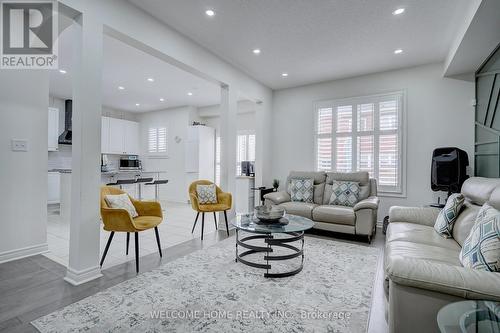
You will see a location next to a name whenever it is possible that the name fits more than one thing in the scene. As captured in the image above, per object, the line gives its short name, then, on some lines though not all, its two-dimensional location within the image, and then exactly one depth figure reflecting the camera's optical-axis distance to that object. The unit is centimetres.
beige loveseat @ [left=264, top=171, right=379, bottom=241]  356
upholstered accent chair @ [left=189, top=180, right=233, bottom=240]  379
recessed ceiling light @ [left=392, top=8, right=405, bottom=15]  278
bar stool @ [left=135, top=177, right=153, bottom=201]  542
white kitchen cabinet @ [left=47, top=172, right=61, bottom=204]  638
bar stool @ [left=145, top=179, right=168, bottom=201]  582
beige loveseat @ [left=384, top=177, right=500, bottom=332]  121
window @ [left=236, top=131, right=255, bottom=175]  687
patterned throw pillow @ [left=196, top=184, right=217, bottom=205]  404
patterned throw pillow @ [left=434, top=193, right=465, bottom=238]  244
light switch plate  289
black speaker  350
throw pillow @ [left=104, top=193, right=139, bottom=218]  272
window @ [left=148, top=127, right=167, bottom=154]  786
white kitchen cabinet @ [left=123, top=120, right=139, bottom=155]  794
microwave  773
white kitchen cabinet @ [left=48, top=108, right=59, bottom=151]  636
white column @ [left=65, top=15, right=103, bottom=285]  231
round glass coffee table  254
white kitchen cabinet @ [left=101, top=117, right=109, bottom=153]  720
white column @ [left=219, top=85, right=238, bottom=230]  428
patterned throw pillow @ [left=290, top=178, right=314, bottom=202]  449
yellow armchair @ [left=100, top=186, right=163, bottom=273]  253
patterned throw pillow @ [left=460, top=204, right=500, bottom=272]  140
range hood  680
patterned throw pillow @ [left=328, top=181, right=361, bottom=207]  409
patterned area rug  174
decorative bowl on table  282
